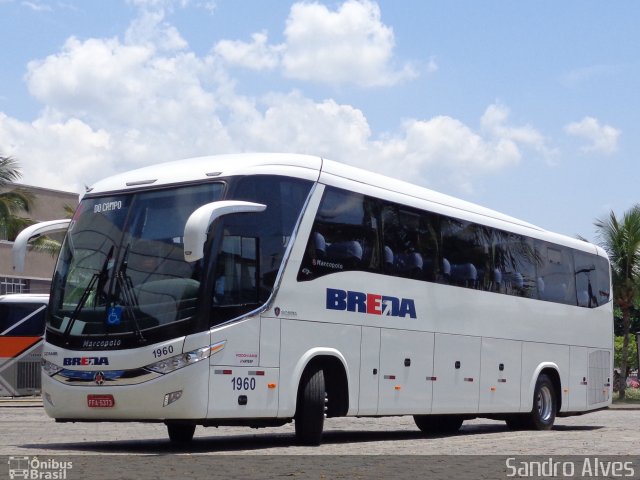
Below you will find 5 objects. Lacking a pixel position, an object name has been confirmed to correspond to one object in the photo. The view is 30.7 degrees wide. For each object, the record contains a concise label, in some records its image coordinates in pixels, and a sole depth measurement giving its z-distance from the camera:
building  55.22
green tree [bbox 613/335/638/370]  68.94
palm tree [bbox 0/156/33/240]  44.66
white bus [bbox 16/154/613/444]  13.50
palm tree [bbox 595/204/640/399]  46.38
